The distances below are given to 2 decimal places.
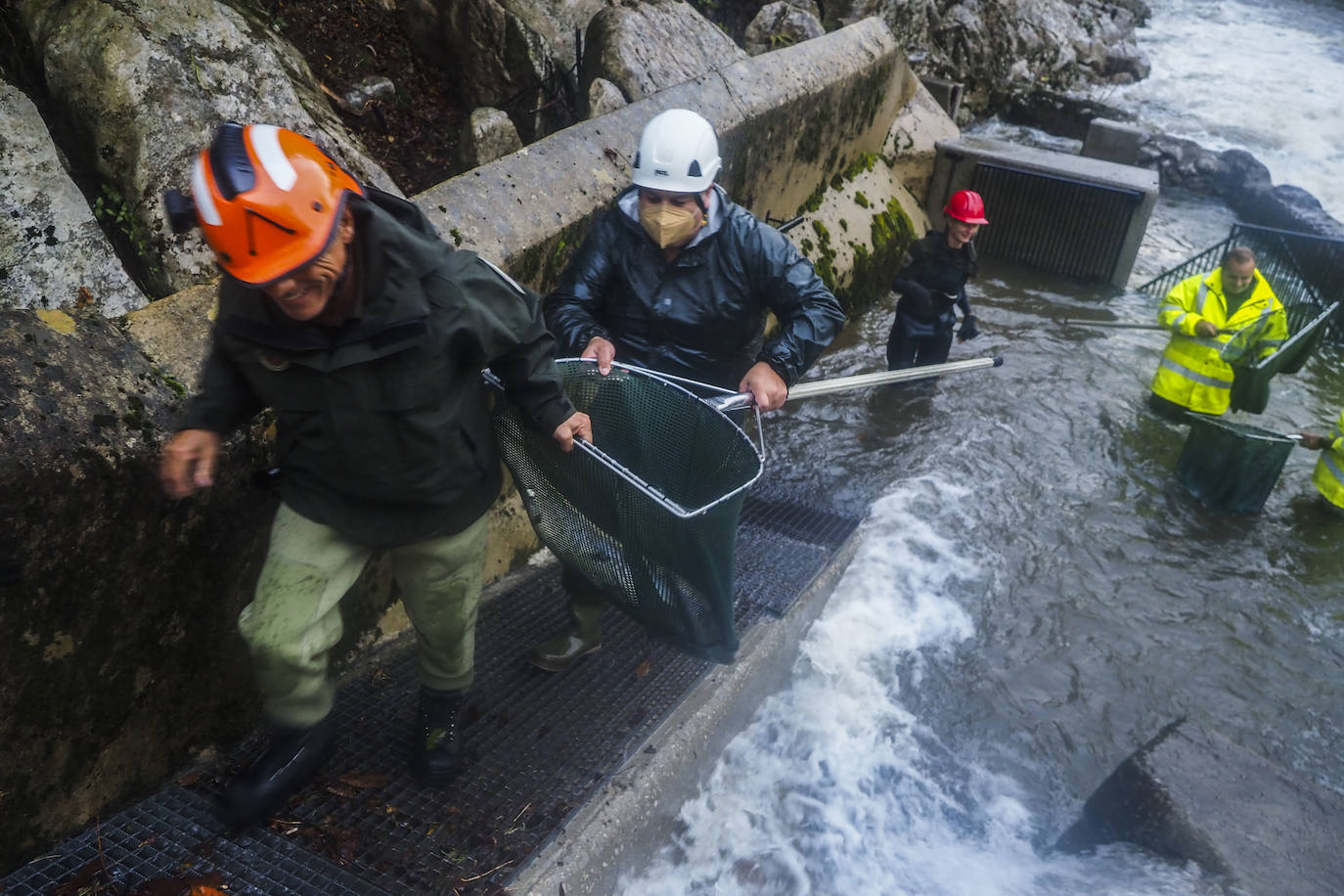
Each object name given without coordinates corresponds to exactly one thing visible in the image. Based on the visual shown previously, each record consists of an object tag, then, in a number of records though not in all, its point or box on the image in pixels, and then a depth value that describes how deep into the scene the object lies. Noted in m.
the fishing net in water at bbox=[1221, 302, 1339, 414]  6.08
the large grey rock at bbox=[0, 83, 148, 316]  3.64
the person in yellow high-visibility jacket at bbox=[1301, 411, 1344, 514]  5.77
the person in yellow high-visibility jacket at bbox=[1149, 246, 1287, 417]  6.19
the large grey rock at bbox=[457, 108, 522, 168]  5.66
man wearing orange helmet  2.05
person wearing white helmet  3.42
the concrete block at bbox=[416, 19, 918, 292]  3.79
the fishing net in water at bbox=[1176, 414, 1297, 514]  5.53
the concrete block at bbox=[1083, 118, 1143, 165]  10.30
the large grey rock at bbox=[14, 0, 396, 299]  4.01
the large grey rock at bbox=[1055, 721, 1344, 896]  3.20
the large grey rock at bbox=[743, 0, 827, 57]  9.66
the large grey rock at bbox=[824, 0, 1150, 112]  14.62
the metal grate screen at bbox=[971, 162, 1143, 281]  9.07
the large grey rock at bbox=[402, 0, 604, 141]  6.33
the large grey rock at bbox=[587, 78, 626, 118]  5.84
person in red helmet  6.33
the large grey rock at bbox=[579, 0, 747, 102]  6.25
